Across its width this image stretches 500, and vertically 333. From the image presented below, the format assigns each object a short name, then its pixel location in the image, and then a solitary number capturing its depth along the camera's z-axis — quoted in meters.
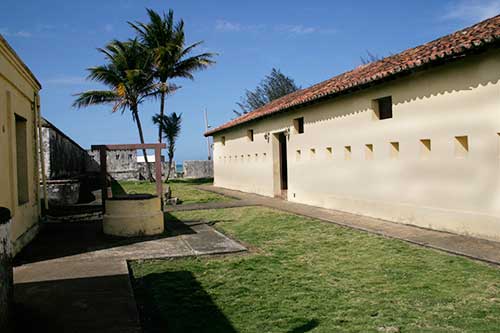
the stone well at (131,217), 7.84
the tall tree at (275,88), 48.84
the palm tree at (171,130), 30.52
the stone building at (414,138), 6.91
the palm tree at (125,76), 24.55
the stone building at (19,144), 6.43
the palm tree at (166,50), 24.17
